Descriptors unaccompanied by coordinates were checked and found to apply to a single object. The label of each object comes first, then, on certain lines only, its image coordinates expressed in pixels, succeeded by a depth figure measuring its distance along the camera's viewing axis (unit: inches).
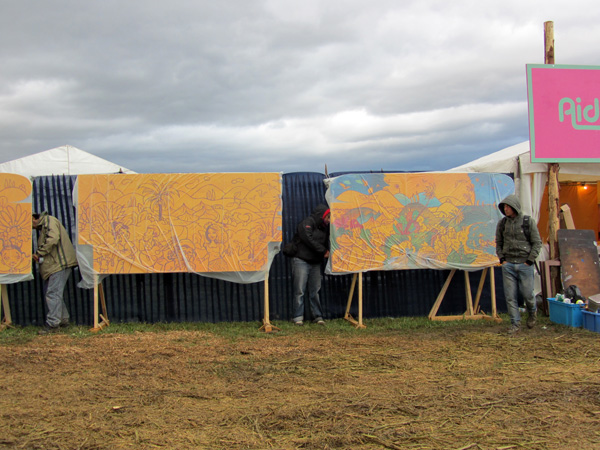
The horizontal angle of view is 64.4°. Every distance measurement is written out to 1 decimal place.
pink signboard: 322.0
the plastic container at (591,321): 273.7
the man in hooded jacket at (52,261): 290.2
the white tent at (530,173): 340.5
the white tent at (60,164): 489.1
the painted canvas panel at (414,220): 298.4
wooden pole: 324.5
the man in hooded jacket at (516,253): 275.0
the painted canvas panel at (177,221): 293.1
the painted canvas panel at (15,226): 293.1
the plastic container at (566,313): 287.6
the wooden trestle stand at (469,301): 314.0
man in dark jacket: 300.1
